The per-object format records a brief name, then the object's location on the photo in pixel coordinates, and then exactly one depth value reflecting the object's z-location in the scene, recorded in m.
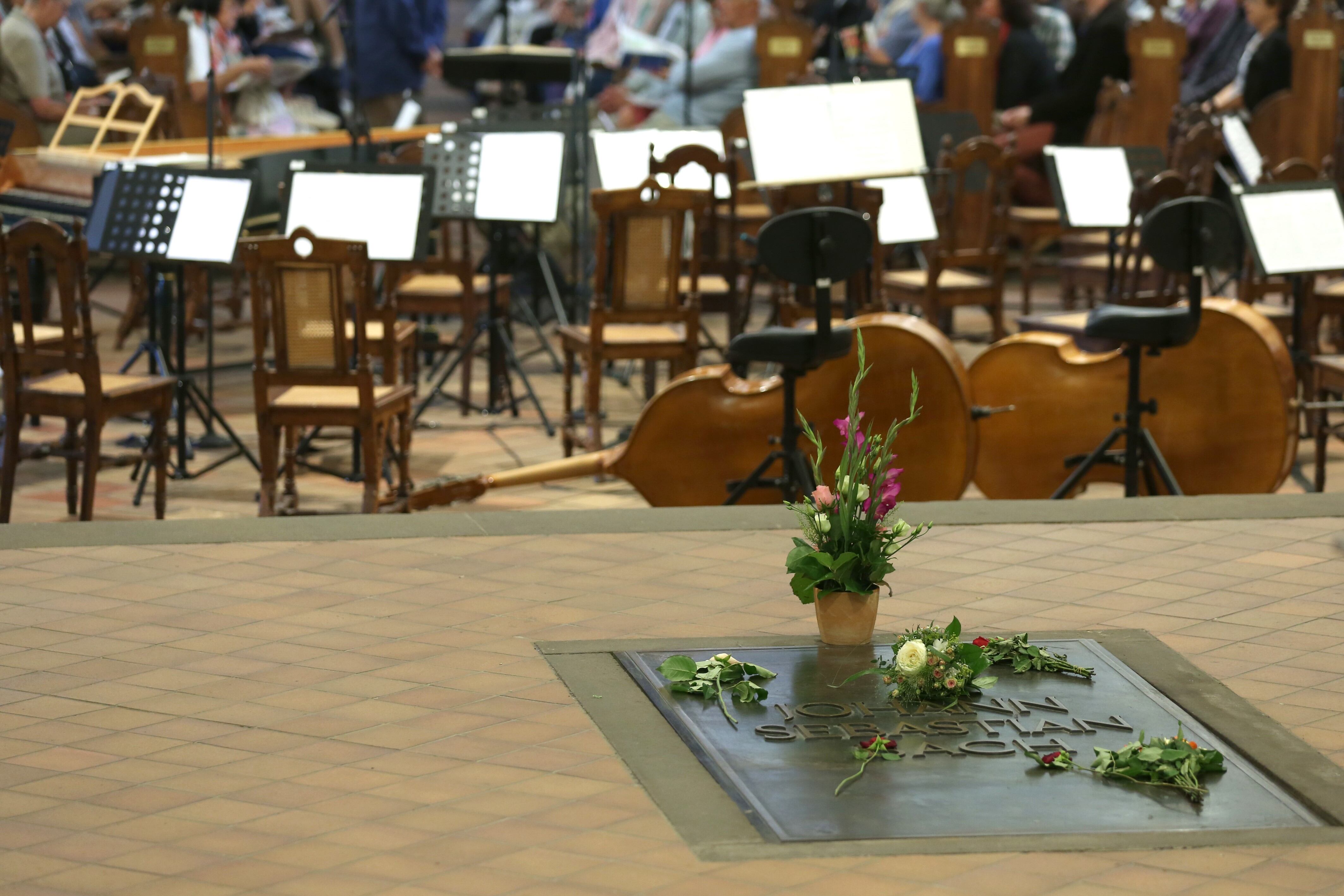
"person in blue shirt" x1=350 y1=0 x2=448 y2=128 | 23.52
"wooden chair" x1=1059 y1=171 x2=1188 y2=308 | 13.82
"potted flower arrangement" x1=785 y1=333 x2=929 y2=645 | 7.18
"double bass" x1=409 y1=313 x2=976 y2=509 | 11.42
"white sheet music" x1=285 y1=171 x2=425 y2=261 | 13.59
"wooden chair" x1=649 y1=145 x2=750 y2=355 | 14.68
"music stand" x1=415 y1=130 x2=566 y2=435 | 15.36
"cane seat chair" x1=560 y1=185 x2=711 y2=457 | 13.82
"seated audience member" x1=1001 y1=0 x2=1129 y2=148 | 23.39
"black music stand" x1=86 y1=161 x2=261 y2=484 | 12.97
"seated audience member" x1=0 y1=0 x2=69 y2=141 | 20.78
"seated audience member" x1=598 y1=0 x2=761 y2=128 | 22.31
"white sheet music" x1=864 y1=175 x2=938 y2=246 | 16.75
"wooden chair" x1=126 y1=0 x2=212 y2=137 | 22.64
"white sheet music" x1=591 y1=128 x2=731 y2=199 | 15.95
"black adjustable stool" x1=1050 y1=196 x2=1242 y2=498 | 10.90
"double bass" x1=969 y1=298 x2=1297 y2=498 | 11.84
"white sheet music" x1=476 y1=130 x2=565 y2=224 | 15.34
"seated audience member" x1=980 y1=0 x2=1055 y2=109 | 24.09
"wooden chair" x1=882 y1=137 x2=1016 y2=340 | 17.73
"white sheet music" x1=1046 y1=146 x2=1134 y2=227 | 17.00
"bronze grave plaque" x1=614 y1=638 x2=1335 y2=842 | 5.75
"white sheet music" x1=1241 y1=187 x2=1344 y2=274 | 12.95
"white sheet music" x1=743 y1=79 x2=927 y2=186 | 12.61
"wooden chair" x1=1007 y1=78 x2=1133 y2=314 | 21.25
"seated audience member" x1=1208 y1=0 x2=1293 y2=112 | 21.70
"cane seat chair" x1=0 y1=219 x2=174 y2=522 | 11.77
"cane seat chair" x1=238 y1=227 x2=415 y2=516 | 11.88
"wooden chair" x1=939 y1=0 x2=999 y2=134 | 23.27
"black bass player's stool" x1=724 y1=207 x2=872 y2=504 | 10.24
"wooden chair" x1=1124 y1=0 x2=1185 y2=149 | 22.89
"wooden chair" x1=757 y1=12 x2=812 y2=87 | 22.33
